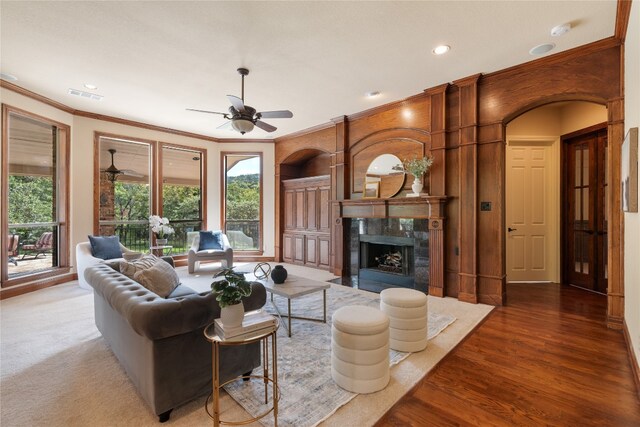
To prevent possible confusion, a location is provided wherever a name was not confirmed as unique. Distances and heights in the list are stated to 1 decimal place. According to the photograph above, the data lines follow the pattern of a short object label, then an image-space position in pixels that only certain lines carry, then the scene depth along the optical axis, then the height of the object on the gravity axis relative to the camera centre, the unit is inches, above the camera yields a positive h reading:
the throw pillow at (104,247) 195.8 -22.4
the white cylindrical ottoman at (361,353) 82.3 -39.0
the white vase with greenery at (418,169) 175.3 +25.4
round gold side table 64.8 -28.9
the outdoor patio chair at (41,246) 189.5 -20.7
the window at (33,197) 176.7 +10.6
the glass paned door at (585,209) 178.5 +1.4
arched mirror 197.5 +23.6
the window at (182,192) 264.0 +18.8
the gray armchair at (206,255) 235.9 -33.2
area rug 74.4 -48.7
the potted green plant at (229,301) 66.6 -19.5
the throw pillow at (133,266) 106.4 -19.3
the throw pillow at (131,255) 186.4 -26.8
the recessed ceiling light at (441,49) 128.7 +70.4
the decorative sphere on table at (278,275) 131.6 -27.3
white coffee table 120.0 -31.5
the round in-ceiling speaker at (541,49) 128.4 +70.5
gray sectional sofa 68.5 -32.8
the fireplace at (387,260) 192.7 -32.7
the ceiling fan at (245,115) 135.9 +45.8
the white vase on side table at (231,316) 67.1 -22.9
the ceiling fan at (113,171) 233.6 +32.9
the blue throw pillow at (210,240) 248.2 -22.5
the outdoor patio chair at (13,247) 179.7 -19.7
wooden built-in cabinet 251.9 -8.0
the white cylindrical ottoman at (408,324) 105.7 -39.4
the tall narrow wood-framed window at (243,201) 295.0 +11.7
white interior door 204.5 +0.4
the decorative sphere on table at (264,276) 144.1 -30.6
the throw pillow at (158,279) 103.4 -23.4
